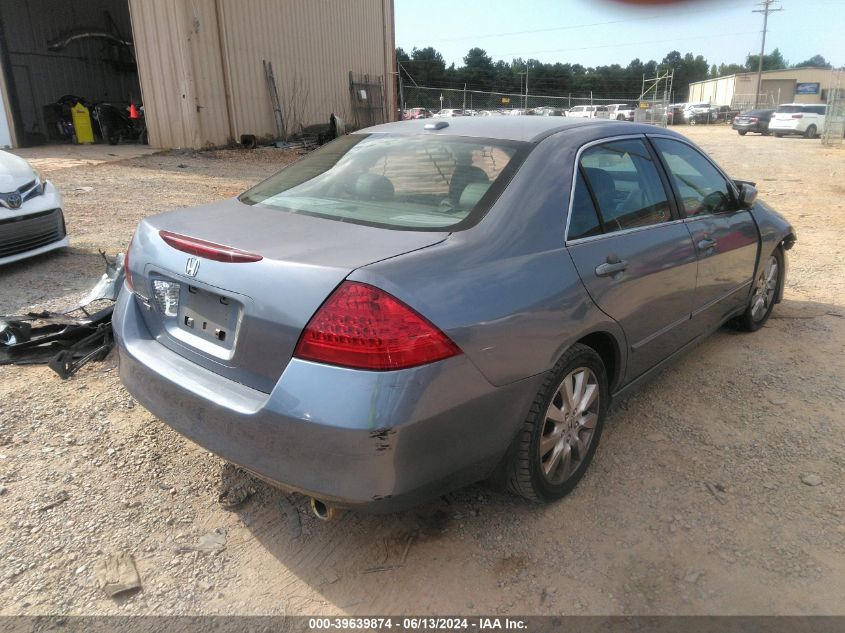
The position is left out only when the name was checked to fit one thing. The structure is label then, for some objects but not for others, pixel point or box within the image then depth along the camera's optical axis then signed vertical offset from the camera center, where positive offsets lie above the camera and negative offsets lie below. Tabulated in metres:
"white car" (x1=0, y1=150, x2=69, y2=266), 5.56 -0.81
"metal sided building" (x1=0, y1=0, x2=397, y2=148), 15.55 +1.46
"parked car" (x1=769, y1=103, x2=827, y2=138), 30.50 -0.97
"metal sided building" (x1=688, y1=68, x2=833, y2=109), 59.97 +1.11
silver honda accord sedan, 1.99 -0.68
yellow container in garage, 18.41 -0.16
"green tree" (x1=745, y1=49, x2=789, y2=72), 90.62 +5.19
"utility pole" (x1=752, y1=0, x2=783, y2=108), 54.16 +3.29
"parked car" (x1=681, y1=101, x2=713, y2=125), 47.59 -0.91
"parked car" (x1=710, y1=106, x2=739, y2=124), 49.41 -1.03
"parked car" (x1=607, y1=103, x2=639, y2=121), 37.59 -0.49
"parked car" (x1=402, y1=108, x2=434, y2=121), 29.89 -0.21
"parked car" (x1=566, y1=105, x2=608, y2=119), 40.89 -0.40
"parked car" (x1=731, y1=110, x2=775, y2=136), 32.66 -1.10
